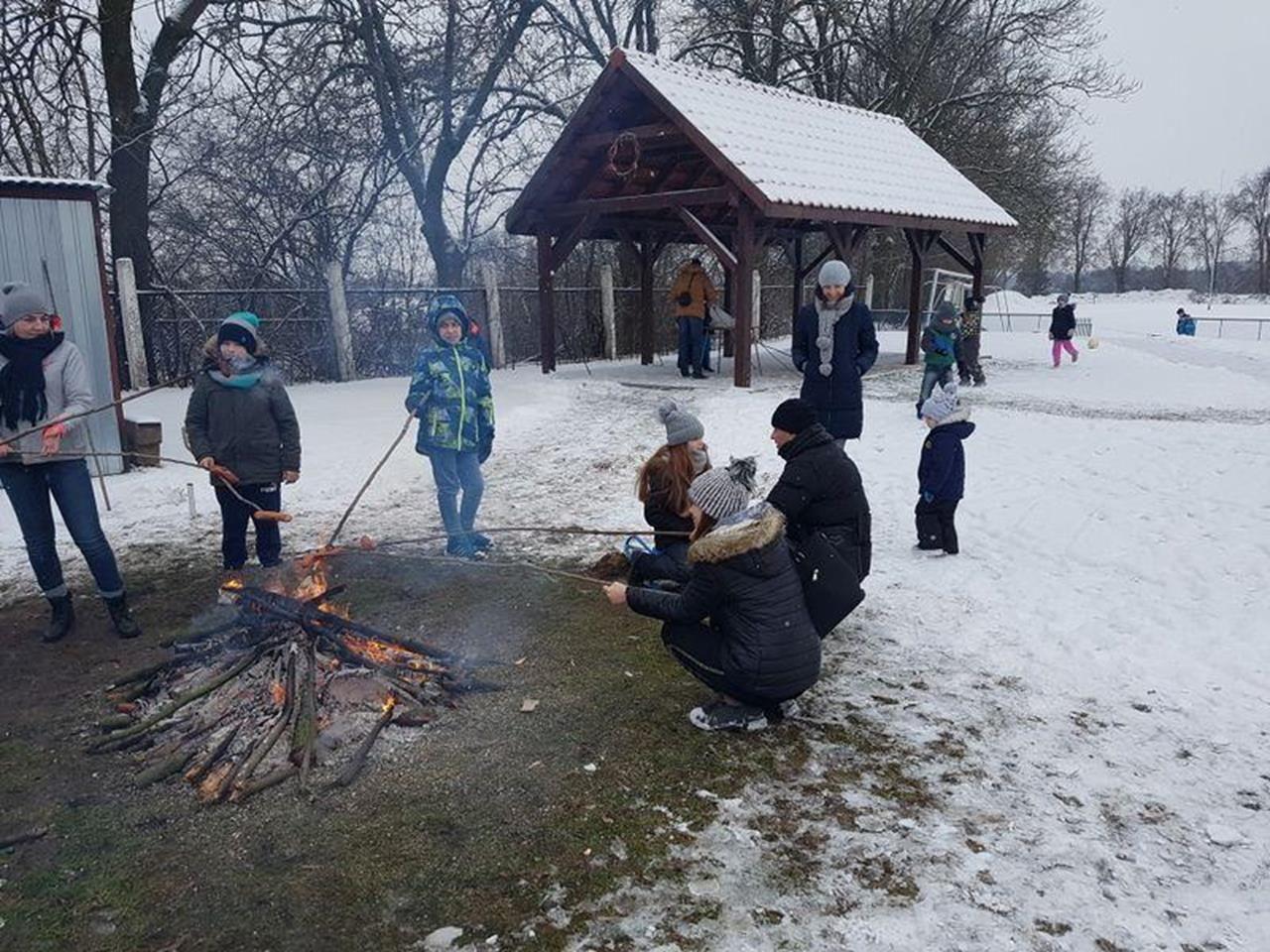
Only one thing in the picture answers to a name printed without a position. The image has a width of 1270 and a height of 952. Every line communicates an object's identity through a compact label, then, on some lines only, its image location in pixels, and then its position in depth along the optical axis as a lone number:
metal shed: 7.75
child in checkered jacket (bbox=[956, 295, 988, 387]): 15.02
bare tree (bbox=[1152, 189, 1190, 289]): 78.50
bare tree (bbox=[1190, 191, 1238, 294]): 76.54
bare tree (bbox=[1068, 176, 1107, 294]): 72.87
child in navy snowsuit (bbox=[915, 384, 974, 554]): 6.18
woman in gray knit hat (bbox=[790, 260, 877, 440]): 6.37
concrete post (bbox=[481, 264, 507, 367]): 15.69
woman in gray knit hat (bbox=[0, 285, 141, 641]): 4.66
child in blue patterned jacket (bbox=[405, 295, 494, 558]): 5.87
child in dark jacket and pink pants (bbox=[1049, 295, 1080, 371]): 18.44
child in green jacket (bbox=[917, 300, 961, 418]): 11.34
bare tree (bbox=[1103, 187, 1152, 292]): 79.50
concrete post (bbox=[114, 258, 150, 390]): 11.59
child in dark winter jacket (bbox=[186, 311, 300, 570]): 5.21
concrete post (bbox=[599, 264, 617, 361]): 17.75
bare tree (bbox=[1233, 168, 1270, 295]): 65.25
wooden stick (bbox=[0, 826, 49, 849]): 3.15
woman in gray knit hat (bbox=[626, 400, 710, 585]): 4.75
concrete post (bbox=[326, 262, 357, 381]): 14.57
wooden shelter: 12.52
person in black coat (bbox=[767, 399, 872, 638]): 3.96
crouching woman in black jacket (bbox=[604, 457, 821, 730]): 3.62
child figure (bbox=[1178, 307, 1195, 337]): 33.62
